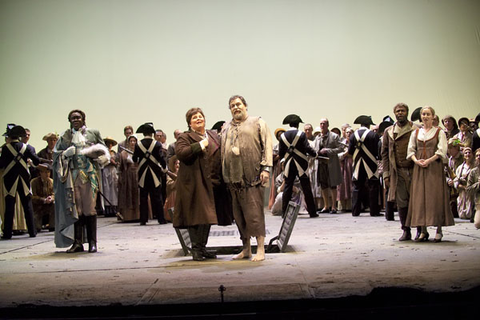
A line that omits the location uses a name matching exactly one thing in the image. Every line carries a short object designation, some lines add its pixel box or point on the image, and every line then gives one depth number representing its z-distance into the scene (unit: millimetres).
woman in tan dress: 6512
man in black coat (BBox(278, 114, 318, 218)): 10445
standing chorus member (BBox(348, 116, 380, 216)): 10516
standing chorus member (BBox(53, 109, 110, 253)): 6699
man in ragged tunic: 5730
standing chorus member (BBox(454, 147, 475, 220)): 8891
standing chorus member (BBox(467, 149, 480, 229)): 7881
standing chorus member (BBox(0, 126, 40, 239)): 8859
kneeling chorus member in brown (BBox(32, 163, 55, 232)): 9828
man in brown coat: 6855
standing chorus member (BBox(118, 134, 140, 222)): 11773
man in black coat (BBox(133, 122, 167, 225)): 10836
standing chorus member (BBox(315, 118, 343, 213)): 11828
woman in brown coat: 5750
